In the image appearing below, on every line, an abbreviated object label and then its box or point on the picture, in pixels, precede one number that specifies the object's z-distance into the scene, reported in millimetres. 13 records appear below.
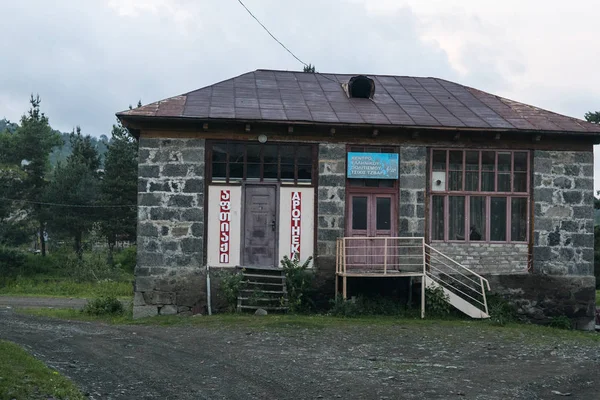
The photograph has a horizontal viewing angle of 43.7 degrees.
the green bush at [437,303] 16281
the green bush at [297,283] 16322
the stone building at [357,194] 16484
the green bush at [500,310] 15997
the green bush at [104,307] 17203
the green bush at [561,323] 16859
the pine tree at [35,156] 39781
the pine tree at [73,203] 38281
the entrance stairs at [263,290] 16031
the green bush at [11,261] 31812
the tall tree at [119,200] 38031
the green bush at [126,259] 35581
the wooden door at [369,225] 16984
